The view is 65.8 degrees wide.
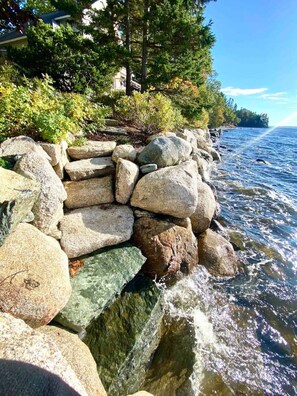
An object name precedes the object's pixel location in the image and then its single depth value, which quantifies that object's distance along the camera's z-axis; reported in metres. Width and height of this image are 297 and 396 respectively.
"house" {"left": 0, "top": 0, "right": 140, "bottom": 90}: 20.69
